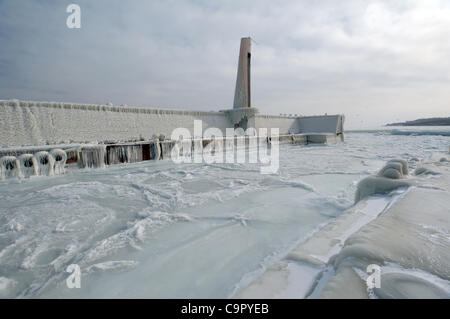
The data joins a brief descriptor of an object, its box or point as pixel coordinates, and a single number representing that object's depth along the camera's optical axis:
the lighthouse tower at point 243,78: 17.78
